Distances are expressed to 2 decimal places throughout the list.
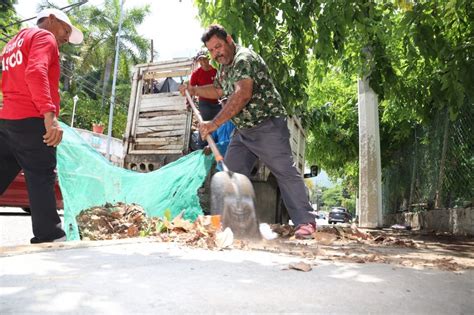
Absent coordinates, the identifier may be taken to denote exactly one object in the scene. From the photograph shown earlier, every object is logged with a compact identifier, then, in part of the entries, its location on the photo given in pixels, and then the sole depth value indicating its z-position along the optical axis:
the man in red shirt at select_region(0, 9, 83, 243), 3.12
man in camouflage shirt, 3.96
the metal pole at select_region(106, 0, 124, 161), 25.71
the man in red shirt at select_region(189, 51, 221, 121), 5.88
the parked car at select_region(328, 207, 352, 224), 33.69
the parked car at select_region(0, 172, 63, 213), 8.17
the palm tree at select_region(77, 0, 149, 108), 29.78
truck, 6.32
